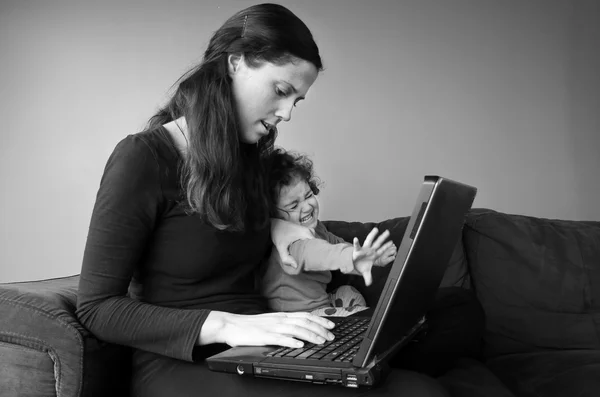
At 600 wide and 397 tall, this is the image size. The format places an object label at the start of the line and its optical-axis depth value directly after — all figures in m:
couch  1.16
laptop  0.85
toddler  1.46
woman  1.03
